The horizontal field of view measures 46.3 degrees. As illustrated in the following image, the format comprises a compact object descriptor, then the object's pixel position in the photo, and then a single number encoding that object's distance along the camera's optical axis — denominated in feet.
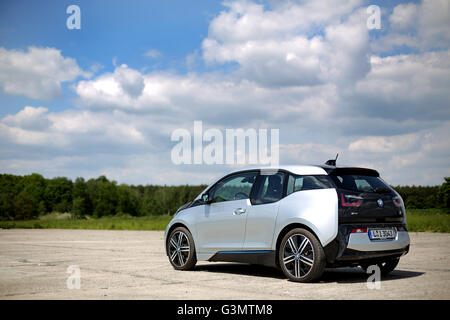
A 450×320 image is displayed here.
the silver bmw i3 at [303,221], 24.72
